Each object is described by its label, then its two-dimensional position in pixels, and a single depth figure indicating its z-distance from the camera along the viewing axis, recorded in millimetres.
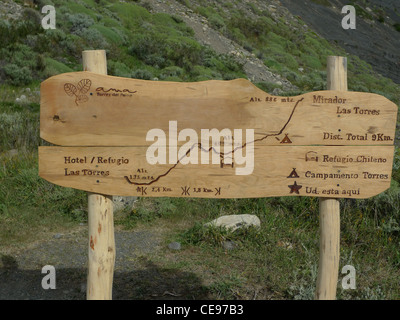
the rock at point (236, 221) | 5047
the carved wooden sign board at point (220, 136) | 3037
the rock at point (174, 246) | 4961
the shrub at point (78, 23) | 14728
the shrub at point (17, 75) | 10109
